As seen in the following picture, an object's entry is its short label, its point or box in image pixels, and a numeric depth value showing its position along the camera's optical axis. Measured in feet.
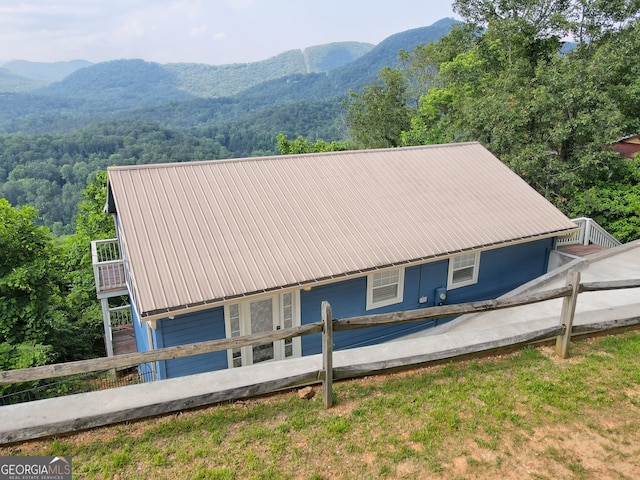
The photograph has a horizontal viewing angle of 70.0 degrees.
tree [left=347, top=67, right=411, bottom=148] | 115.85
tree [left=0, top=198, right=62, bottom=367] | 35.96
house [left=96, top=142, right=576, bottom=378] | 26.81
